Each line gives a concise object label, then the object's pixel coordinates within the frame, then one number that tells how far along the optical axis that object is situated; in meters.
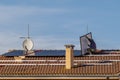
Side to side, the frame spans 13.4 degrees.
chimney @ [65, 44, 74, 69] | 43.81
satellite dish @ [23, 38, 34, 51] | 49.03
